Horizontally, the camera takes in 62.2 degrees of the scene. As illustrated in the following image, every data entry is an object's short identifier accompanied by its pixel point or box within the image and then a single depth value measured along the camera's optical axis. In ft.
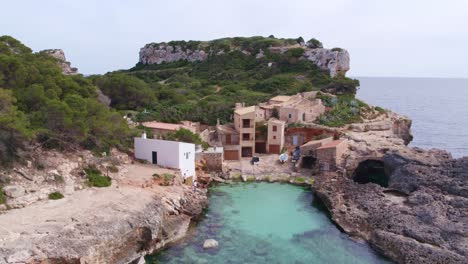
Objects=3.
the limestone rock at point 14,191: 53.41
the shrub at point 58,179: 60.44
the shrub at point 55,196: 56.85
